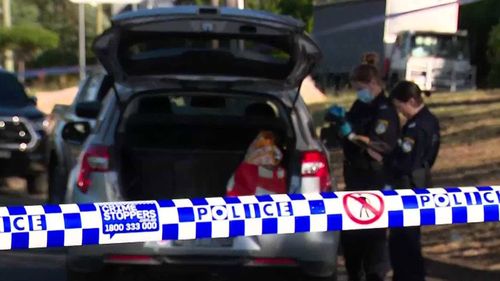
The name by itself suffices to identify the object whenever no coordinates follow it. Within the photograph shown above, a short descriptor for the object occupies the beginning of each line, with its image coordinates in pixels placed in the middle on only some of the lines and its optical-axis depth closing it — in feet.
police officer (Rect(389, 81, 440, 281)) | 46.17
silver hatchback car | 47.33
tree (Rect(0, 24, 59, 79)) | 298.84
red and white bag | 49.06
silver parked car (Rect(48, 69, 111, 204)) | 72.75
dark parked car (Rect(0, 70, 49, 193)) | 91.75
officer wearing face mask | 49.93
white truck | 193.70
